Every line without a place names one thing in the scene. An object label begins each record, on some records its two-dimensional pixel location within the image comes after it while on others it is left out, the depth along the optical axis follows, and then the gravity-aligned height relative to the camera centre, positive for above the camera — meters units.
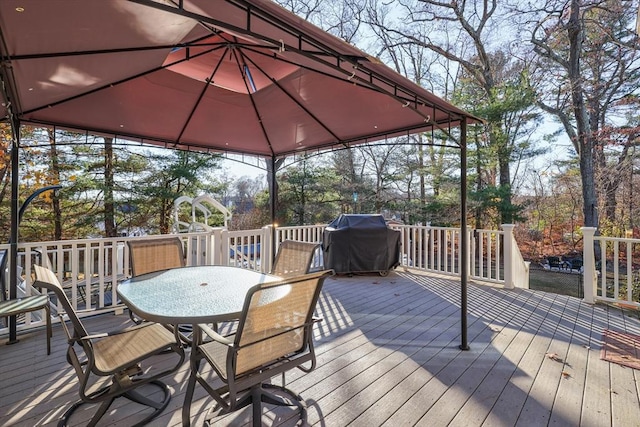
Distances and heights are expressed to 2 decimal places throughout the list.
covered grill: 5.72 -0.60
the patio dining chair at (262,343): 1.58 -0.72
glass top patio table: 1.84 -0.56
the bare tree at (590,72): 9.07 +4.49
